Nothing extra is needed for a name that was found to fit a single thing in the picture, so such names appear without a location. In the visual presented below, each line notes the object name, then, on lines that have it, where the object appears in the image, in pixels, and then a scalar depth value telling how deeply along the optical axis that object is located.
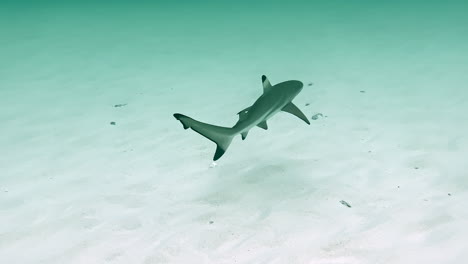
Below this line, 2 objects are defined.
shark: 4.17
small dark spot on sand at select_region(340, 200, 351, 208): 5.04
